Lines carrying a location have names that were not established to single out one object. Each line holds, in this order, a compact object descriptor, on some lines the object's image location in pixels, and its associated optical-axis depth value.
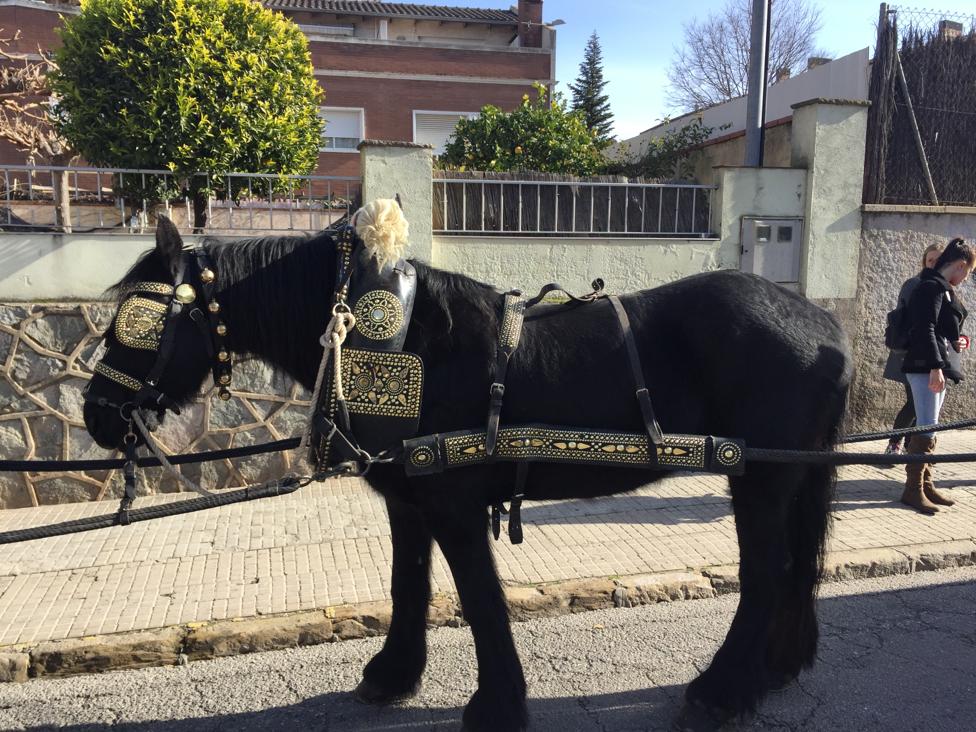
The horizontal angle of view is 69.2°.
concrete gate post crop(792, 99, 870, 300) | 6.46
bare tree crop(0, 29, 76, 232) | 9.51
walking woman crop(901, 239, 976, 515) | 4.84
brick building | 17.67
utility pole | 6.57
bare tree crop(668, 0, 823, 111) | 25.56
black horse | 2.39
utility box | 6.52
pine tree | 31.38
